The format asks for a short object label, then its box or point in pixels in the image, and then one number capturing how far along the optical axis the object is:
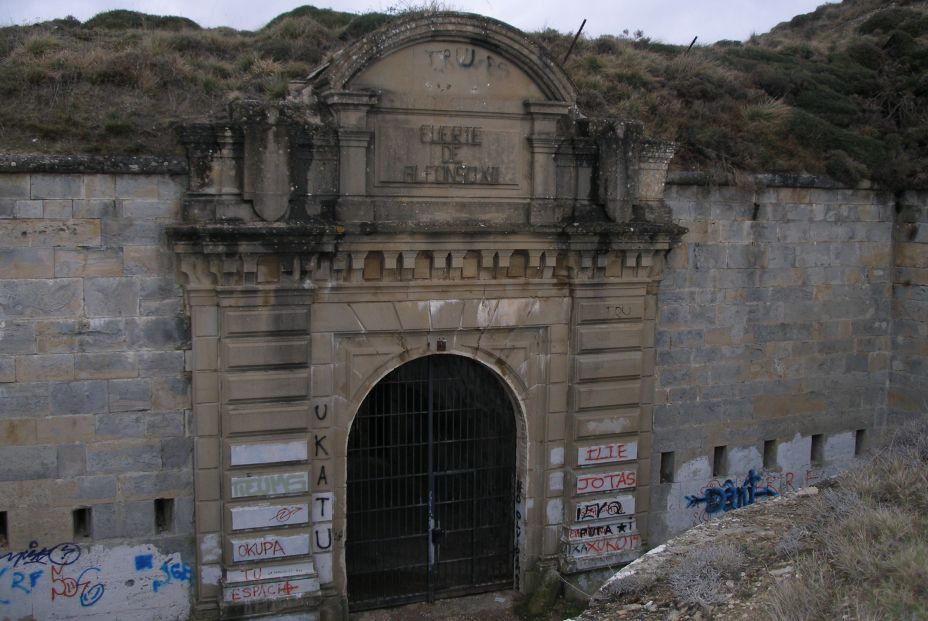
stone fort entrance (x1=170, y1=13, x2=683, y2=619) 9.81
